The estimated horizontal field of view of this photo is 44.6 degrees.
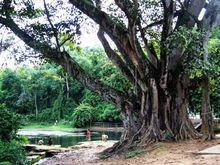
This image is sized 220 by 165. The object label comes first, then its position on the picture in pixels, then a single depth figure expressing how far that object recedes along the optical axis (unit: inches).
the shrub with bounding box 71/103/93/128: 1221.9
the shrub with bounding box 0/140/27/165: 291.0
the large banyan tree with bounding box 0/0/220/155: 360.9
